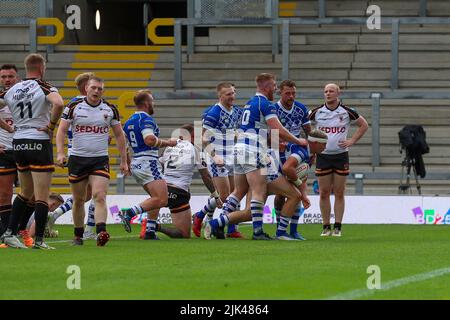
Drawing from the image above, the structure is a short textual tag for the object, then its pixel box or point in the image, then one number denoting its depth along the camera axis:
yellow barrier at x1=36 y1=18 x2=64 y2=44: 29.18
